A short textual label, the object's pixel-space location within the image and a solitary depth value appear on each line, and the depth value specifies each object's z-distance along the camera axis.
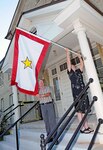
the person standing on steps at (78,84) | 3.64
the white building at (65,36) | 3.88
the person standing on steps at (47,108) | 3.90
